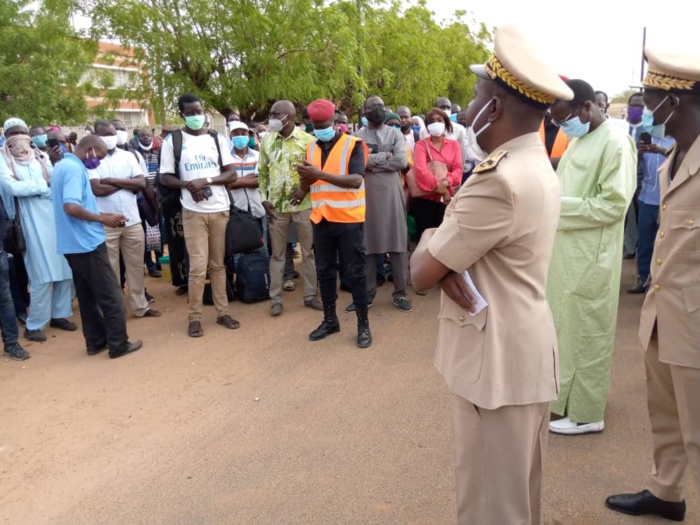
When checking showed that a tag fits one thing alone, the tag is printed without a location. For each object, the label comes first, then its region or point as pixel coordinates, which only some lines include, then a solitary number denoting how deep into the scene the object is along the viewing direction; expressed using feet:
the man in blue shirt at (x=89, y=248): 15.61
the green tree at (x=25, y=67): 70.44
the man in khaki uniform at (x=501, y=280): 5.60
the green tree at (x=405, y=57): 58.39
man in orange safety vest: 16.26
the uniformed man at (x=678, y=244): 7.31
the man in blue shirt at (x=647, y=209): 18.85
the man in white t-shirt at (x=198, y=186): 17.72
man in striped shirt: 21.24
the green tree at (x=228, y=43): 38.58
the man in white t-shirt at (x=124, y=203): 18.56
